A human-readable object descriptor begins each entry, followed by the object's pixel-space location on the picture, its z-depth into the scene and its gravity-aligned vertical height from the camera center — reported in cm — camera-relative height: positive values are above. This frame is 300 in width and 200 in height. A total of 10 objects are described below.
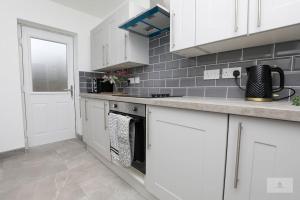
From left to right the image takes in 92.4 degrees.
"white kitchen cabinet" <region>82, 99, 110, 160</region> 179 -50
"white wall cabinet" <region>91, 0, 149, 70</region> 185 +68
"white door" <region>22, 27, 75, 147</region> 245 +9
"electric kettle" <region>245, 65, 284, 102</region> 95 +6
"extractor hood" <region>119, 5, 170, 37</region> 141 +77
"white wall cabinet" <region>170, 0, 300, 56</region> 81 +45
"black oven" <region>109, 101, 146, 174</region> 130 -38
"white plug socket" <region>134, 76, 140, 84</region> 225 +17
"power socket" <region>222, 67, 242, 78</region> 125 +18
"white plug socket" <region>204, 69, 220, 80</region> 137 +17
